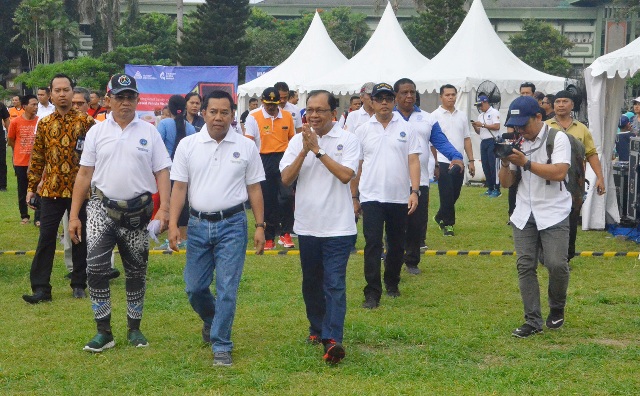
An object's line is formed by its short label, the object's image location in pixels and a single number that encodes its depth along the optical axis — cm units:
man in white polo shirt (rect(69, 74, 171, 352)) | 735
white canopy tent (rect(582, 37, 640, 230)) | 1366
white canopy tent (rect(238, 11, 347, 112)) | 2867
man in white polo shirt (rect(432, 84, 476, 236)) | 1308
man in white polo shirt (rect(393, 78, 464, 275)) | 1036
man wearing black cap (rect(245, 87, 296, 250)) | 1281
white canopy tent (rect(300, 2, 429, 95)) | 2584
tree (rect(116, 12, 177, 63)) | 7362
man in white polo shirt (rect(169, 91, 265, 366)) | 685
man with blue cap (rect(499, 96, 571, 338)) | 766
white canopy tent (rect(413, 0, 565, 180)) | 2398
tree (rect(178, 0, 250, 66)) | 5912
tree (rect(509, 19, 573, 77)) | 8800
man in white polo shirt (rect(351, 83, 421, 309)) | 892
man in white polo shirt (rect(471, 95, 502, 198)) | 2031
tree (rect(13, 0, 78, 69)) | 7062
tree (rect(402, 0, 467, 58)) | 5609
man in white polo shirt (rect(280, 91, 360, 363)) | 699
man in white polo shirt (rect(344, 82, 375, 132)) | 1284
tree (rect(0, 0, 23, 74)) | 7706
